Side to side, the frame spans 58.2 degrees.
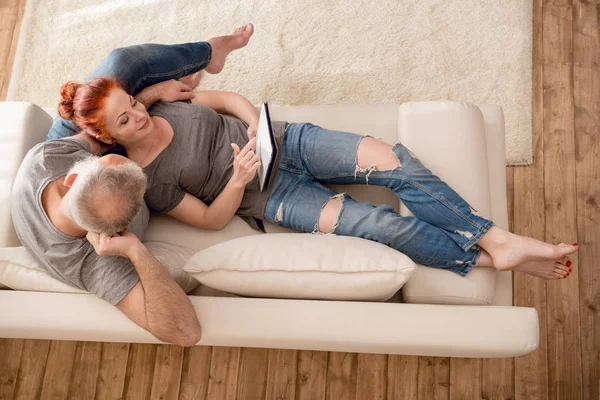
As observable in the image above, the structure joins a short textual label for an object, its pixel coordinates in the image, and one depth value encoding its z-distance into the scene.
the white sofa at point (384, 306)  1.38
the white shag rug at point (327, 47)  2.42
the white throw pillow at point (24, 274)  1.49
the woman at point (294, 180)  1.61
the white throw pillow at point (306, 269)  1.40
